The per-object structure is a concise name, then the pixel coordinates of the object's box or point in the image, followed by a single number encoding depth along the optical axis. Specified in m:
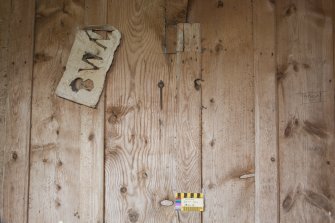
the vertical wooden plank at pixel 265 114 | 1.39
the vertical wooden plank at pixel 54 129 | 1.44
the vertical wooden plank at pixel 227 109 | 1.40
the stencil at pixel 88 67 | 1.45
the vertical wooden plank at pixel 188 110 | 1.41
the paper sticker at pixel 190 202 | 1.40
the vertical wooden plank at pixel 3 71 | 1.47
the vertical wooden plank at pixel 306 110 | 1.38
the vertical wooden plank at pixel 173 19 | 1.45
